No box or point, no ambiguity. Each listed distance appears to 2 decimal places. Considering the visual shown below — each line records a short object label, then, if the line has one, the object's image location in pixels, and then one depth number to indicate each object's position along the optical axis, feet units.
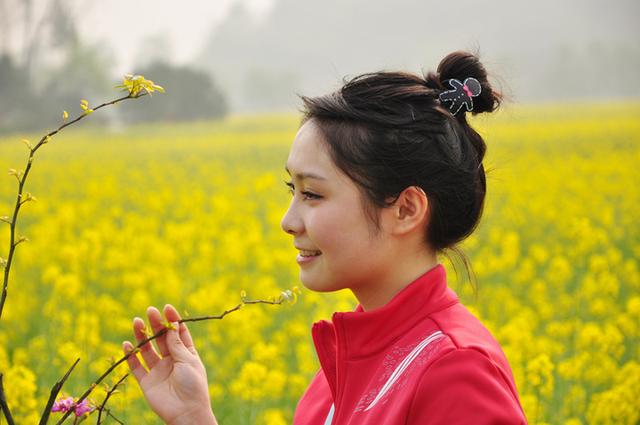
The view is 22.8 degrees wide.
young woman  4.80
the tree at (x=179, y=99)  110.01
